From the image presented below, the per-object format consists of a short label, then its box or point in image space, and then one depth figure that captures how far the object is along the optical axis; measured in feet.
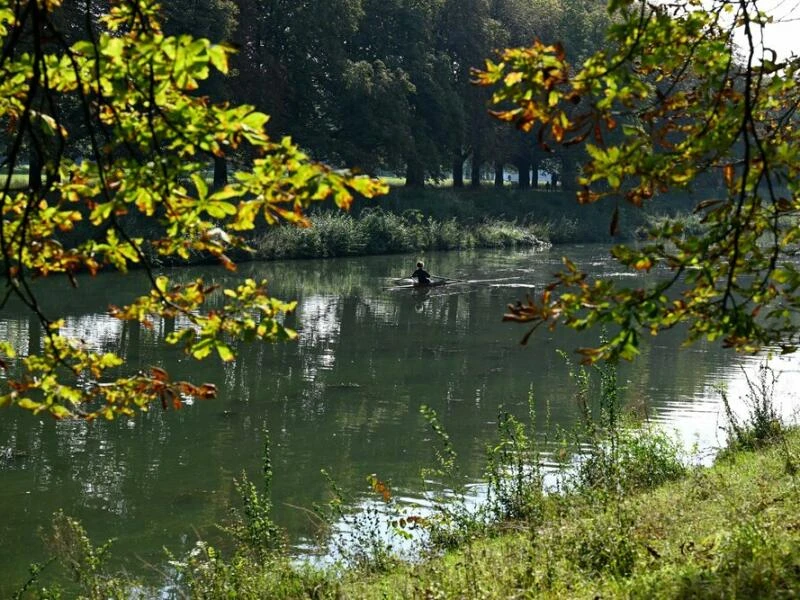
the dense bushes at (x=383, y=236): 280.51
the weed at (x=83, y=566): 49.03
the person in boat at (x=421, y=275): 220.02
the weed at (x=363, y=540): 56.93
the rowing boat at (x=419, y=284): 219.41
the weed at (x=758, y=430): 77.30
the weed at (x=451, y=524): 59.15
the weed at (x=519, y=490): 62.44
